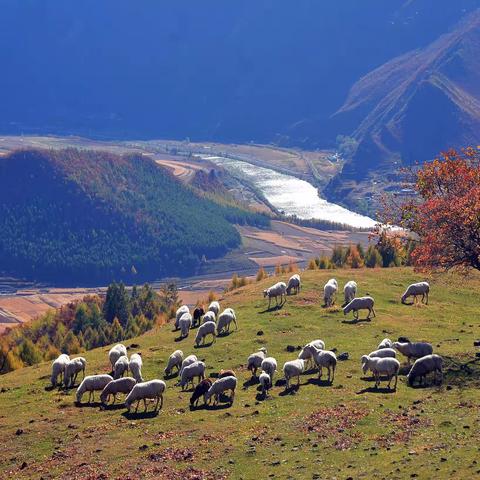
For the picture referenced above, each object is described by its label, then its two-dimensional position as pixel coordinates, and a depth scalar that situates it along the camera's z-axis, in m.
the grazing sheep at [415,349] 51.72
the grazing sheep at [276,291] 70.50
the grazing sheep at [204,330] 60.31
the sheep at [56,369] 54.72
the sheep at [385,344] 53.84
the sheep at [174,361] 54.62
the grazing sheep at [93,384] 50.59
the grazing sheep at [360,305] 64.50
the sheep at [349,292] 69.62
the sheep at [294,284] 73.69
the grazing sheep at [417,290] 70.25
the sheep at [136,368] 52.19
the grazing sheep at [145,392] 47.59
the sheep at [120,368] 52.97
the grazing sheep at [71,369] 54.03
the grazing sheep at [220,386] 47.75
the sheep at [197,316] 69.06
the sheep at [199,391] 47.78
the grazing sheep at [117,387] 49.38
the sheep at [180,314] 68.88
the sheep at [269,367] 50.91
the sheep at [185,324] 65.31
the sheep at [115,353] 57.69
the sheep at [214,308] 68.88
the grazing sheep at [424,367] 48.19
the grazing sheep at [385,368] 47.75
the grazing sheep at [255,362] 52.28
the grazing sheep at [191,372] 50.97
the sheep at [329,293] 69.50
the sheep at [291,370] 49.22
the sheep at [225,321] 63.34
